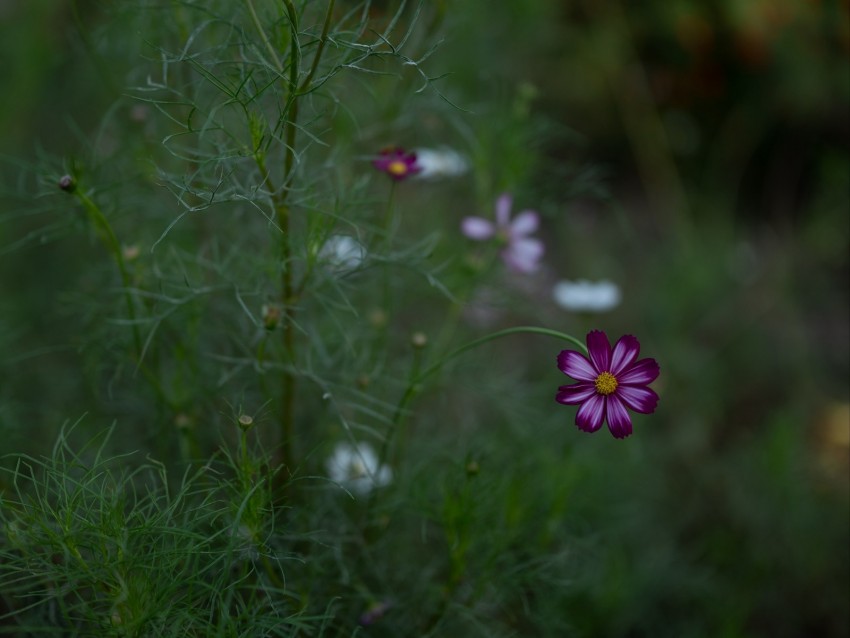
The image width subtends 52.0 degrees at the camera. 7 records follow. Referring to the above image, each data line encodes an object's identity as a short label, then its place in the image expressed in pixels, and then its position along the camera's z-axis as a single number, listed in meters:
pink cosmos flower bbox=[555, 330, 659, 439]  0.74
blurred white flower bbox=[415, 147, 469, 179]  1.36
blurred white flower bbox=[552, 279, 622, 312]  1.46
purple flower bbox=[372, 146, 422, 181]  0.96
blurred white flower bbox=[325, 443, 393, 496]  1.04
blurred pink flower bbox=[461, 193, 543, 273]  1.15
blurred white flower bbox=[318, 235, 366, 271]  0.92
